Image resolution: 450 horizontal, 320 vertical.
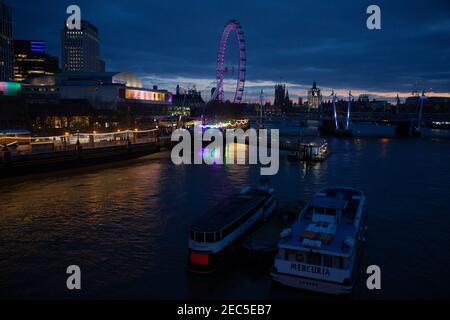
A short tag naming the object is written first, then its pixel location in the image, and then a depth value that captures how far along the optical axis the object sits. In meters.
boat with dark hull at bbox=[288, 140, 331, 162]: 50.19
